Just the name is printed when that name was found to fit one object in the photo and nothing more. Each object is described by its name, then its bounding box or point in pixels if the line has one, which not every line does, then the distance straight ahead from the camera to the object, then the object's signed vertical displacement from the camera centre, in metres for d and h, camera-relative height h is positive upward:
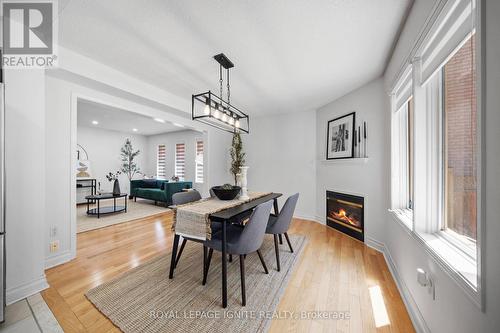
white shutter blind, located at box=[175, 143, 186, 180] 7.21 +0.22
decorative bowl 2.28 -0.33
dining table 1.57 -0.47
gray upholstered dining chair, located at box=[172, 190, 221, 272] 2.29 -0.43
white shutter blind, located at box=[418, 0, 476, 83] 0.98 +0.80
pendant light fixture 2.04 +0.65
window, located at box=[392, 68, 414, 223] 2.10 +0.12
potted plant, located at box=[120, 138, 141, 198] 6.75 +0.18
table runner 1.68 -0.50
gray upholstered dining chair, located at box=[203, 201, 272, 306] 1.62 -0.68
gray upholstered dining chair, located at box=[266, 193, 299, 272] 2.18 -0.65
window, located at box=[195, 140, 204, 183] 6.75 +0.17
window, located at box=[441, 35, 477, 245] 1.05 +0.15
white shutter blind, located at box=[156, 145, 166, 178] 7.76 +0.15
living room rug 3.72 -1.18
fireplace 2.97 -0.82
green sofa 5.32 -0.73
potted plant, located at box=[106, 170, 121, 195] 4.83 -0.61
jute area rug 1.40 -1.18
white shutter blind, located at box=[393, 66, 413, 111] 1.74 +0.79
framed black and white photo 3.15 +0.53
